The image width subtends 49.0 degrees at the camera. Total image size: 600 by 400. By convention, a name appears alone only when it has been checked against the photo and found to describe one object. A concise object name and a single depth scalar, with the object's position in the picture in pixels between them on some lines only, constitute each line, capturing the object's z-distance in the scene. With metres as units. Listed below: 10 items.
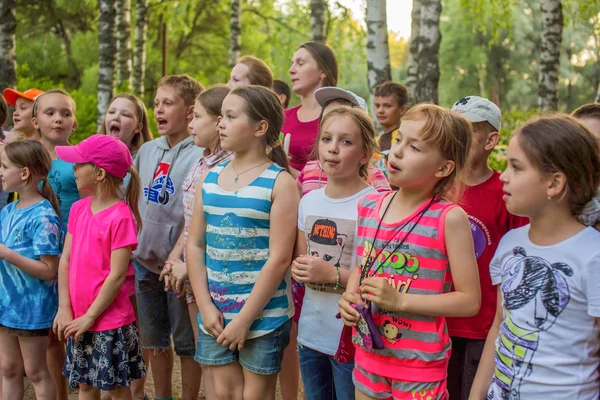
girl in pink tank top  2.53
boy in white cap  2.96
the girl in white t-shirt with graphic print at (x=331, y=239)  3.07
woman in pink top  4.22
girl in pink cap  3.57
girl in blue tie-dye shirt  3.87
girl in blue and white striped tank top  3.17
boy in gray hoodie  4.19
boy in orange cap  5.36
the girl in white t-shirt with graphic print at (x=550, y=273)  2.23
